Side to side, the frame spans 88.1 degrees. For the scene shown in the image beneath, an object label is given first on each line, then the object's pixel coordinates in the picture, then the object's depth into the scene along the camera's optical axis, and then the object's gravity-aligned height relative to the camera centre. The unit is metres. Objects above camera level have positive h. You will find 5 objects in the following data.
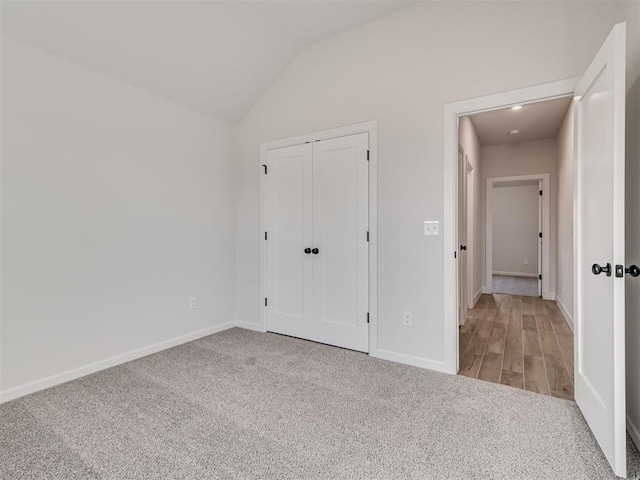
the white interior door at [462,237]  3.82 -0.02
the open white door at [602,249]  1.44 -0.07
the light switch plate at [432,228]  2.57 +0.06
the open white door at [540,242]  5.53 -0.12
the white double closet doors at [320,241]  2.99 -0.05
